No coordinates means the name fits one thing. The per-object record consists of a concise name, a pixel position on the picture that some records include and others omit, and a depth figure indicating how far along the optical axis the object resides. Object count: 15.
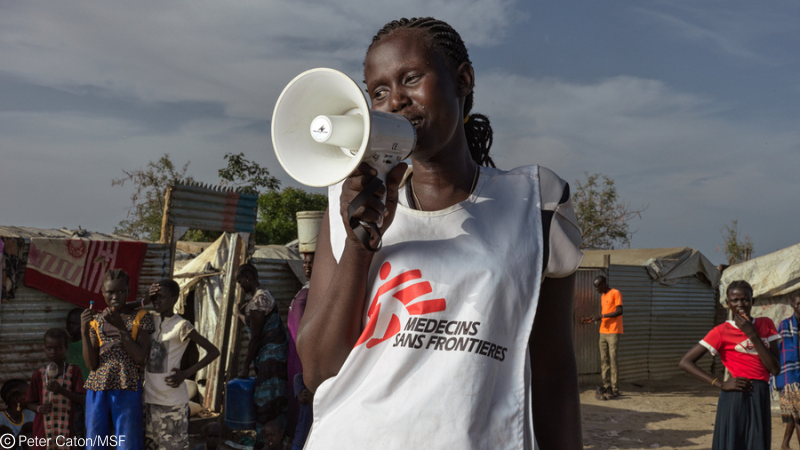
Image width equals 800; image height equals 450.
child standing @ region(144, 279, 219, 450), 5.23
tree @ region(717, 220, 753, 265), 19.45
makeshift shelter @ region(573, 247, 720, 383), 11.95
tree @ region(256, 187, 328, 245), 18.31
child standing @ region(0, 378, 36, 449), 5.49
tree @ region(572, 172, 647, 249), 20.09
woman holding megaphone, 1.13
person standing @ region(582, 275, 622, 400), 10.38
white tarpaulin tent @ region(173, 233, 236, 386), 8.80
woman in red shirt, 5.18
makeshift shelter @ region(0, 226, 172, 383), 6.45
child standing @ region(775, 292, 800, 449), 6.20
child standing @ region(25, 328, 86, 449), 5.16
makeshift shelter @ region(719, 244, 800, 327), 10.02
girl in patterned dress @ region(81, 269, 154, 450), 4.91
